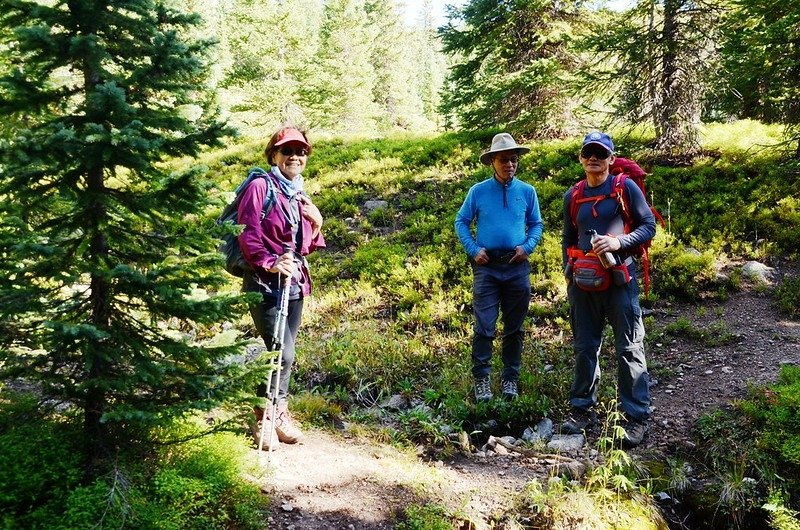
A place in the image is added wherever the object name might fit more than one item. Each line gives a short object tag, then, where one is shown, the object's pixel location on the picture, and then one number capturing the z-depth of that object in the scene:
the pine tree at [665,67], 9.84
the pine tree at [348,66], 34.59
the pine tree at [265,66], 24.27
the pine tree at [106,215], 3.09
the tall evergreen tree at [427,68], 57.88
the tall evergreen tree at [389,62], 44.66
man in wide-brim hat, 5.77
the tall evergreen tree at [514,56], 12.27
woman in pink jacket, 4.27
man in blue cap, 4.87
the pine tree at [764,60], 7.67
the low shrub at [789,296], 7.16
